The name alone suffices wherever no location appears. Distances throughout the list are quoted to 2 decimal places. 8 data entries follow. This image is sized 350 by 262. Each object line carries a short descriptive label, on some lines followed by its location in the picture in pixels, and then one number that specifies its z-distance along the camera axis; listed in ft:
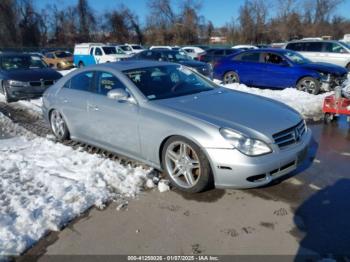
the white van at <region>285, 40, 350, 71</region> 52.01
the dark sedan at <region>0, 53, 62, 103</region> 32.22
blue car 35.45
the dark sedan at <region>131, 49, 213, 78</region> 44.85
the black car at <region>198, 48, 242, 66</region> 66.03
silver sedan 12.15
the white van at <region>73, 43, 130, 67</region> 74.02
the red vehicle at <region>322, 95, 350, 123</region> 23.12
